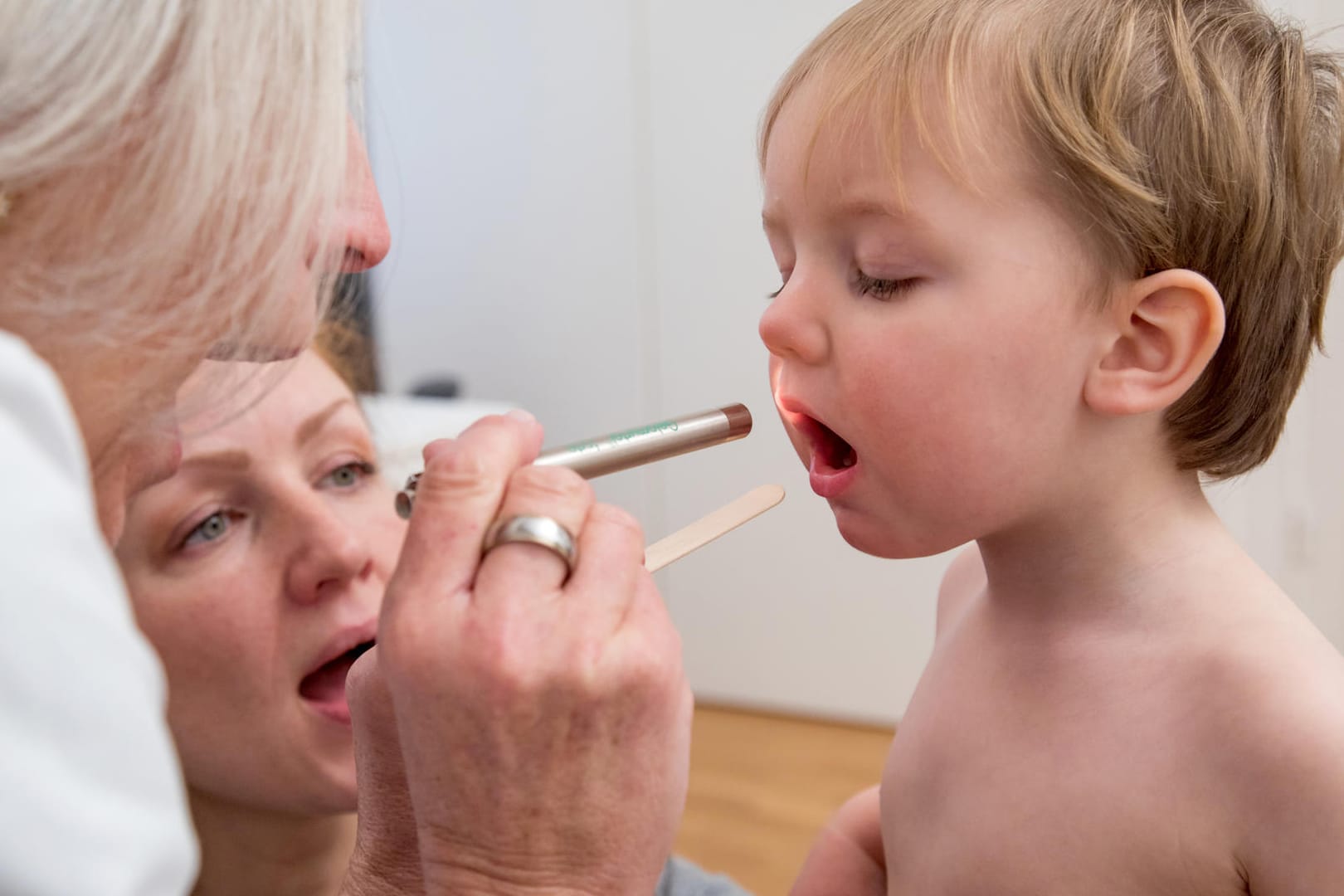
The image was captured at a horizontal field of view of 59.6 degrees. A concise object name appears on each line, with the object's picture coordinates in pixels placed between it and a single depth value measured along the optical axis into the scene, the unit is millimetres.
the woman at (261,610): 922
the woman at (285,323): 531
